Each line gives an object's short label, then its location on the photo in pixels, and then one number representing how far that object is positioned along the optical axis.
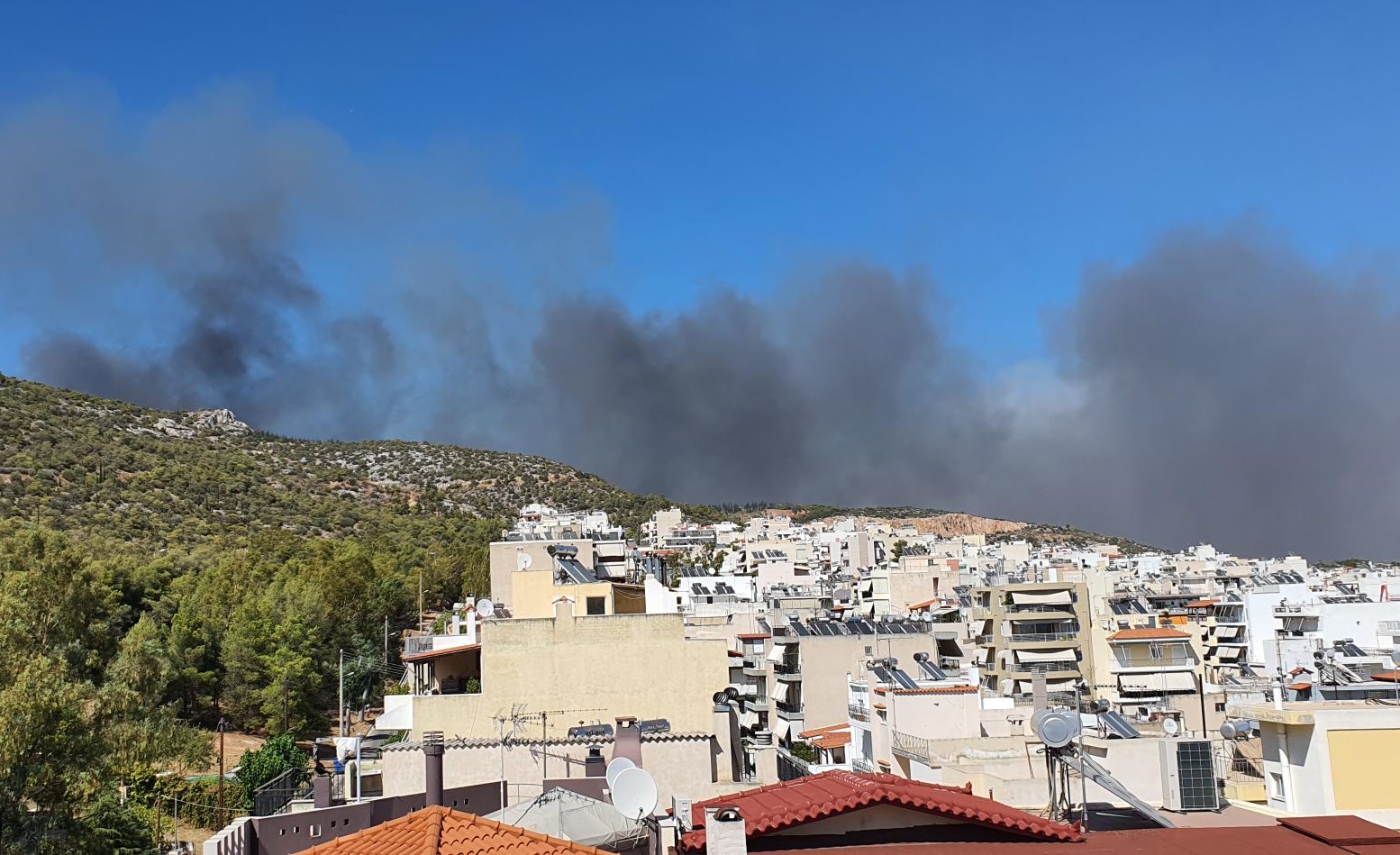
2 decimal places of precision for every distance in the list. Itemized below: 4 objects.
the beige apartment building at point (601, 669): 32.41
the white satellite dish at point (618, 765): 16.91
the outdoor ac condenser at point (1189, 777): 18.84
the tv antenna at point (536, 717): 30.77
